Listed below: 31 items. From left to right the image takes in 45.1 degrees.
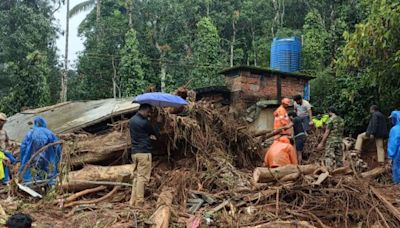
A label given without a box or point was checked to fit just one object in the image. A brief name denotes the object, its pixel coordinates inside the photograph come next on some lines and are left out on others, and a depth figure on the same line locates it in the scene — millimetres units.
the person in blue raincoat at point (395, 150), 8805
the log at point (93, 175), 7863
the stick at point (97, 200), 7445
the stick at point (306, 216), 6868
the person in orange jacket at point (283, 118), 9242
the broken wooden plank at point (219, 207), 6898
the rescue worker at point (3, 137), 8695
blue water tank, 16703
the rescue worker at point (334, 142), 10125
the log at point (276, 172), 7535
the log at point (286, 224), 6586
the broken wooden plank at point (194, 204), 7068
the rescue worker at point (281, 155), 8734
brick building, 12734
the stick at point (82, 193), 7561
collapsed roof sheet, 10875
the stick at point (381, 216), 6848
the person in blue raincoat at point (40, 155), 7902
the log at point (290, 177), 7648
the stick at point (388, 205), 7051
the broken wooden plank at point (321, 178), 7525
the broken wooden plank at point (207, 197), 7250
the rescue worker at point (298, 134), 9571
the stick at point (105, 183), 7895
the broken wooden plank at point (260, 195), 7324
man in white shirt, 10055
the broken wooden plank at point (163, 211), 6363
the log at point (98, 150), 8672
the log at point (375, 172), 9555
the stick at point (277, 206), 7004
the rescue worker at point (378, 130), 10406
